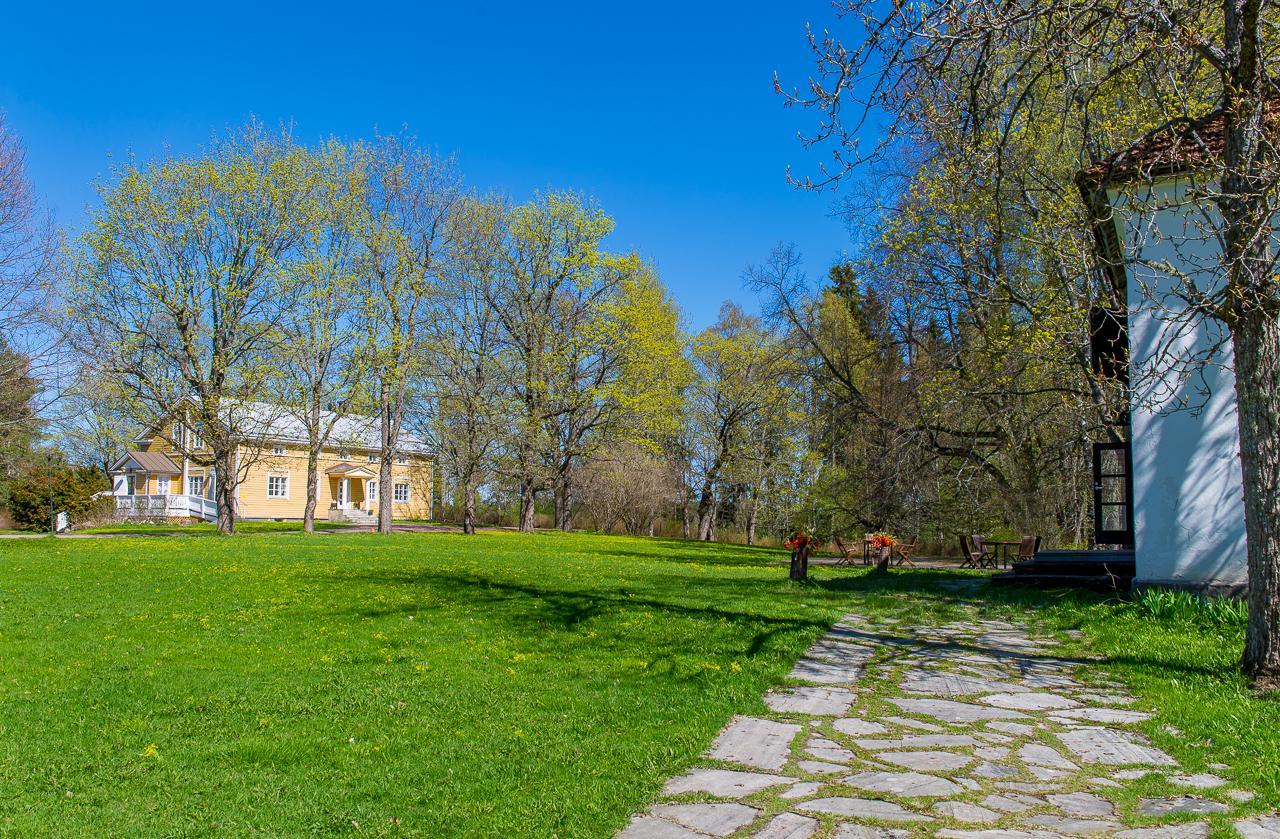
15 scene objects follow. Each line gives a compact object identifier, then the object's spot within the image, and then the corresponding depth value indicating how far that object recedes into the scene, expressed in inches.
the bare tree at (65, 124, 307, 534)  971.9
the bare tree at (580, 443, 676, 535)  1384.1
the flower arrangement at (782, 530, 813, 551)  568.4
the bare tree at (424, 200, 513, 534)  1154.7
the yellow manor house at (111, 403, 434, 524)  1624.0
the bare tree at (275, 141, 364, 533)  1069.9
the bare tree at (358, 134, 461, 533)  1106.7
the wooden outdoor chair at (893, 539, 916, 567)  827.3
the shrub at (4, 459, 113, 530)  1328.7
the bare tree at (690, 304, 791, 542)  1507.1
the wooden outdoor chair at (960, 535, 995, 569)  808.3
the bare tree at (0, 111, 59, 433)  775.7
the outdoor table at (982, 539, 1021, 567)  775.7
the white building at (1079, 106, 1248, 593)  378.0
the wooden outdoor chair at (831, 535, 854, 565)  847.0
